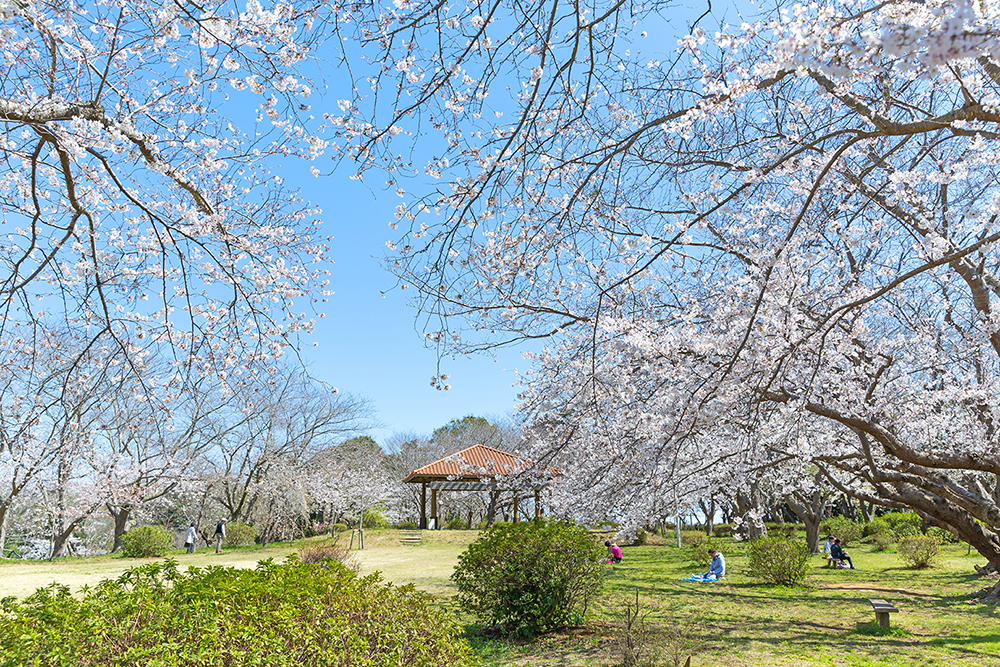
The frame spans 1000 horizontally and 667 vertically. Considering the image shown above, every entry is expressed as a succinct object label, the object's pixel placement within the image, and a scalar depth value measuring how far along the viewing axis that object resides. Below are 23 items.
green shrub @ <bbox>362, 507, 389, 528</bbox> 29.75
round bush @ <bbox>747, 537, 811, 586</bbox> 11.92
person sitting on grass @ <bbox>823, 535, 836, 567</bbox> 15.74
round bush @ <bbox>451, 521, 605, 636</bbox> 7.34
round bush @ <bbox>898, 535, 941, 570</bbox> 15.04
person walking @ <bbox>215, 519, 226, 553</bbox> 21.08
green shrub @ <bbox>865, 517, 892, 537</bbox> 22.61
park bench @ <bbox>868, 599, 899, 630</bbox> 7.71
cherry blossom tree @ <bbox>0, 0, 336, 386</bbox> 3.79
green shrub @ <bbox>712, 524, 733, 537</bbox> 30.32
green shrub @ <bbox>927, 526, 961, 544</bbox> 21.15
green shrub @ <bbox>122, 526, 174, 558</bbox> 19.19
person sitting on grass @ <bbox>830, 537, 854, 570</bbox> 15.33
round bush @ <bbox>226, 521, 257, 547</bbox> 23.28
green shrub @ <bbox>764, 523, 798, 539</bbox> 24.00
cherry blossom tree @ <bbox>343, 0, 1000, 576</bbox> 3.35
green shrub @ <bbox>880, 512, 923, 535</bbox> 24.52
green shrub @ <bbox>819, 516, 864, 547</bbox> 22.94
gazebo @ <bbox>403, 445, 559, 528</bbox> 24.03
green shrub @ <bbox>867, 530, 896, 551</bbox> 20.47
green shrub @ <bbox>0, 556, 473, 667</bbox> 2.47
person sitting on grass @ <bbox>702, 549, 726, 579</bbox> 13.12
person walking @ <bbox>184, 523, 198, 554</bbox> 21.17
